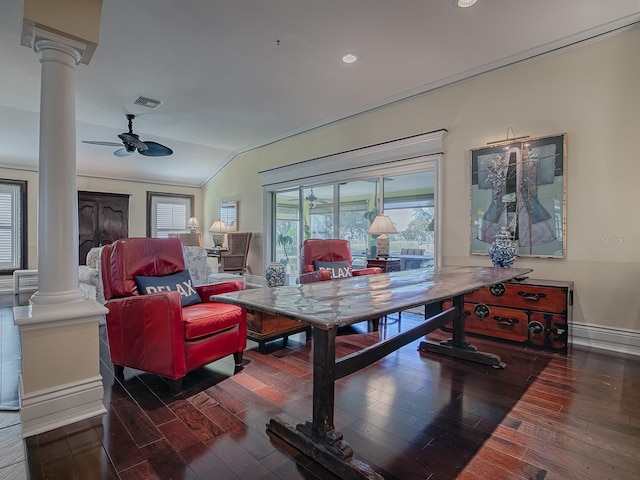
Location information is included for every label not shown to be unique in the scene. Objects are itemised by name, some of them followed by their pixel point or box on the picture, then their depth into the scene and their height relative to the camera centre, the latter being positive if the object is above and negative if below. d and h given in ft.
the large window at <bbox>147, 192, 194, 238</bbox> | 28.58 +2.24
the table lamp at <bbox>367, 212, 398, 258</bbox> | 14.78 +0.36
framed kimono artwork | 11.37 +1.60
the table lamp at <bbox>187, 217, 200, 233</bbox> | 28.89 +1.23
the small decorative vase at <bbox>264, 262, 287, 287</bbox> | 11.05 -1.18
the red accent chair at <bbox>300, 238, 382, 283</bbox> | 14.60 -0.64
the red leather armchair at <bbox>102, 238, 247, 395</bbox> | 7.67 -2.06
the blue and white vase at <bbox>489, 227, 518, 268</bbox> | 10.81 -0.44
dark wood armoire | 24.23 +1.46
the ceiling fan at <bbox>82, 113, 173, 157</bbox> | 15.74 +4.55
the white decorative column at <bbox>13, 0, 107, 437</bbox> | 6.52 -0.37
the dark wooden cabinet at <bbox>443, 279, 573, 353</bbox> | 10.18 -2.40
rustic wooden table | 4.77 -1.03
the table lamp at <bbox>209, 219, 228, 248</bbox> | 25.52 +0.63
